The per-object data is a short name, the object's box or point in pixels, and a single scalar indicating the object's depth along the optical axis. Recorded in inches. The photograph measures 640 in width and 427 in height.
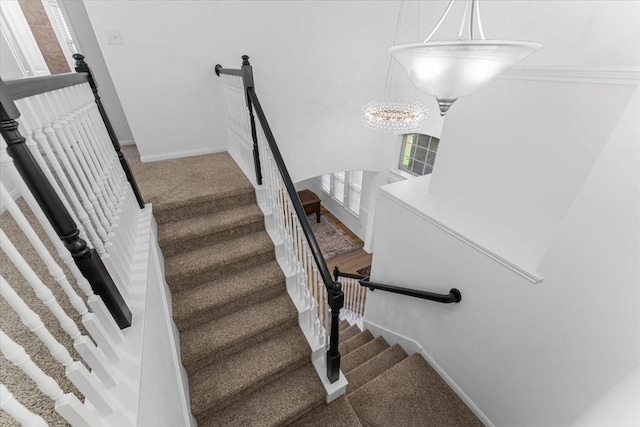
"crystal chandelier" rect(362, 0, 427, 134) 133.0
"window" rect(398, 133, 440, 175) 196.1
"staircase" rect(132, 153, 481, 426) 72.3
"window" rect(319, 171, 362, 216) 274.2
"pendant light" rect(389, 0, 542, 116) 31.7
